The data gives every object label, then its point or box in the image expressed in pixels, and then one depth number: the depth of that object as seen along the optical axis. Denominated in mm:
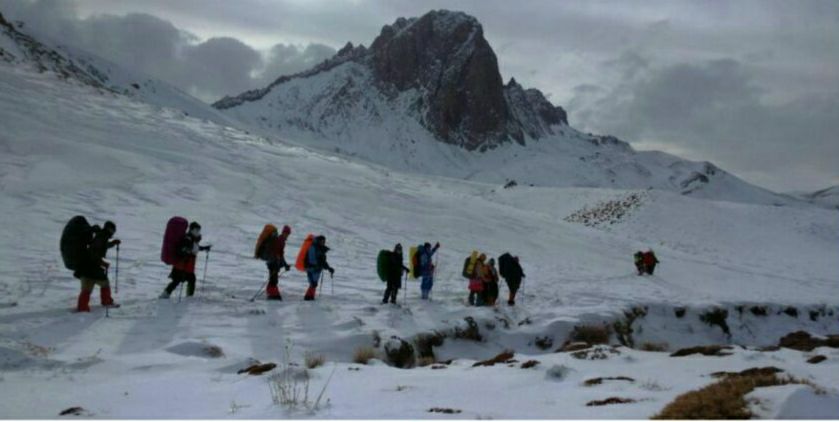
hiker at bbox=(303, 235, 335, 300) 14865
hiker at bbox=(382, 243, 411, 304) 15617
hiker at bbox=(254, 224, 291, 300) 14445
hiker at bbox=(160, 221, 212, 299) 13016
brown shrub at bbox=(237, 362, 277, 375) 8664
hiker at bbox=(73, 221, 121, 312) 11617
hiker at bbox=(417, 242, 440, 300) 17203
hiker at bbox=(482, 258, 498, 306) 17312
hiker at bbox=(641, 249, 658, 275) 28578
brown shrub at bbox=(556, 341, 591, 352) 11891
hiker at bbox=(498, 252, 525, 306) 18266
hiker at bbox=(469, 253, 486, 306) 17188
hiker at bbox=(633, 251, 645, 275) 28611
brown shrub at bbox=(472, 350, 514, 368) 10336
